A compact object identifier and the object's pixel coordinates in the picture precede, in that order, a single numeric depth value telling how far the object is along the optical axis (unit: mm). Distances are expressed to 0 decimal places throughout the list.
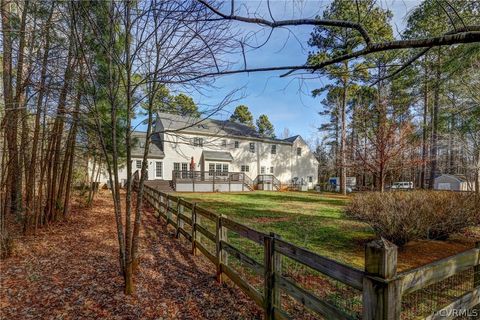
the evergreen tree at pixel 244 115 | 46794
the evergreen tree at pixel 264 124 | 49812
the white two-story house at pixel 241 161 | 24239
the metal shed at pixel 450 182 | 27797
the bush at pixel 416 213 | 5426
